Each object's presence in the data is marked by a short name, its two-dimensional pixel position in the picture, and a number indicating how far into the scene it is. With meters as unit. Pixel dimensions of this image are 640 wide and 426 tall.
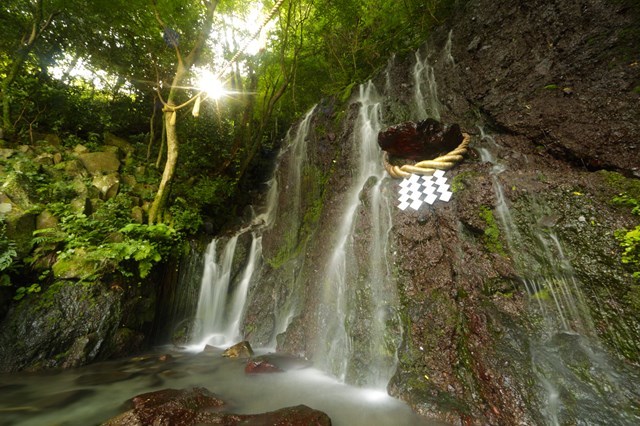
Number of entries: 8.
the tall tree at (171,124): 6.90
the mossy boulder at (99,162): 7.37
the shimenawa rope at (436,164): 4.56
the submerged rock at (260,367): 4.33
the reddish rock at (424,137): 4.82
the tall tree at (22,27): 7.45
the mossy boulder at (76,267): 4.91
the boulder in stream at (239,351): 5.26
